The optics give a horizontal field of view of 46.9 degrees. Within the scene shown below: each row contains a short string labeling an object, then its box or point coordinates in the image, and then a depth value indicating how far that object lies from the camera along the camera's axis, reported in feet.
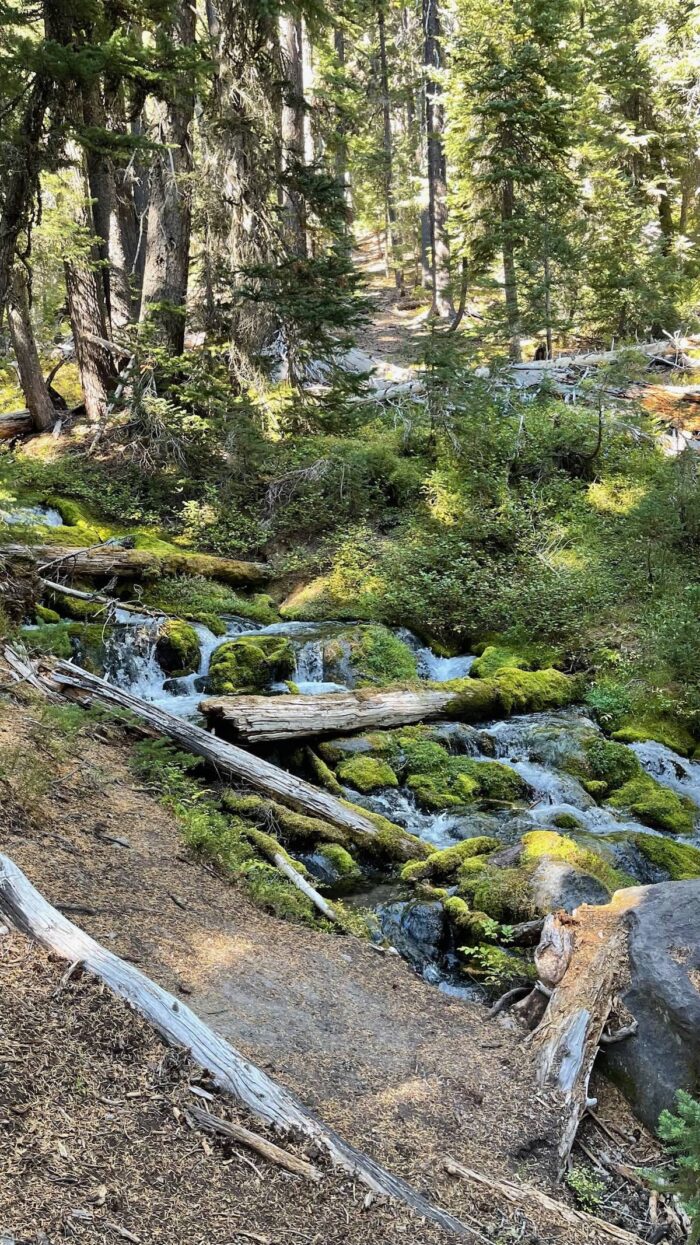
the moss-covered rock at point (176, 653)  33.81
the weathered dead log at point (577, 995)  14.01
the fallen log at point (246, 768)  24.86
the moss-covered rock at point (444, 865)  23.43
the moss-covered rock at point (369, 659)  35.83
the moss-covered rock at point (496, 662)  37.63
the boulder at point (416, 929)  20.60
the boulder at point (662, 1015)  13.65
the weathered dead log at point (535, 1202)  11.13
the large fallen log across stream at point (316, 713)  28.04
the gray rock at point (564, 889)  20.35
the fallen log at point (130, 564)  34.55
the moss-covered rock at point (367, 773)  28.60
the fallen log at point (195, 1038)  10.27
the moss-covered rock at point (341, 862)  23.38
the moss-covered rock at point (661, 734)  33.68
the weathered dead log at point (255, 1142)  9.73
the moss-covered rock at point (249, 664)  32.60
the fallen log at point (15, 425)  53.40
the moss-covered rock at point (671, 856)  24.77
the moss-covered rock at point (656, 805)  28.30
